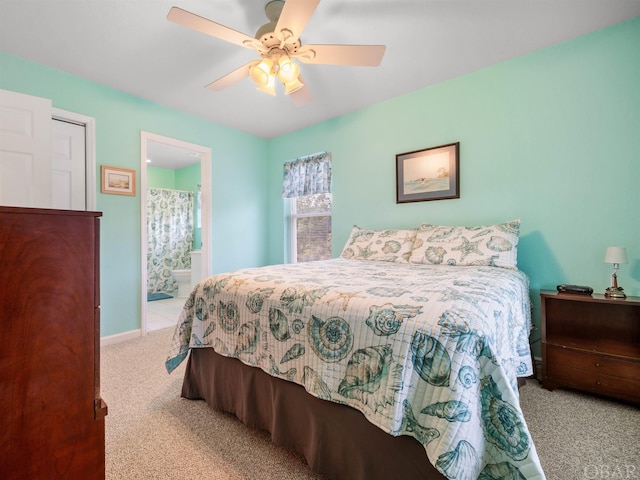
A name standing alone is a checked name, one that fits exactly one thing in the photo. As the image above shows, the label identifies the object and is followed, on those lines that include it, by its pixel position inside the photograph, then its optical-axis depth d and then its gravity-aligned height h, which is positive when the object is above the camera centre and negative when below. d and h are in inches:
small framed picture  109.3 +21.9
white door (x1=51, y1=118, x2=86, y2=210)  99.9 +25.5
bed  33.2 -19.0
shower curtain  209.0 +1.8
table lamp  71.6 -5.9
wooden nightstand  67.5 -27.3
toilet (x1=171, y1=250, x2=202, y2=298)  185.6 -26.0
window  152.5 +5.2
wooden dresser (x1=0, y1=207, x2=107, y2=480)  28.9 -11.5
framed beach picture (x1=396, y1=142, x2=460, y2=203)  107.8 +24.4
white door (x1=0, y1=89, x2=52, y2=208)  79.9 +24.9
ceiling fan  59.9 +44.9
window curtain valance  146.3 +32.0
